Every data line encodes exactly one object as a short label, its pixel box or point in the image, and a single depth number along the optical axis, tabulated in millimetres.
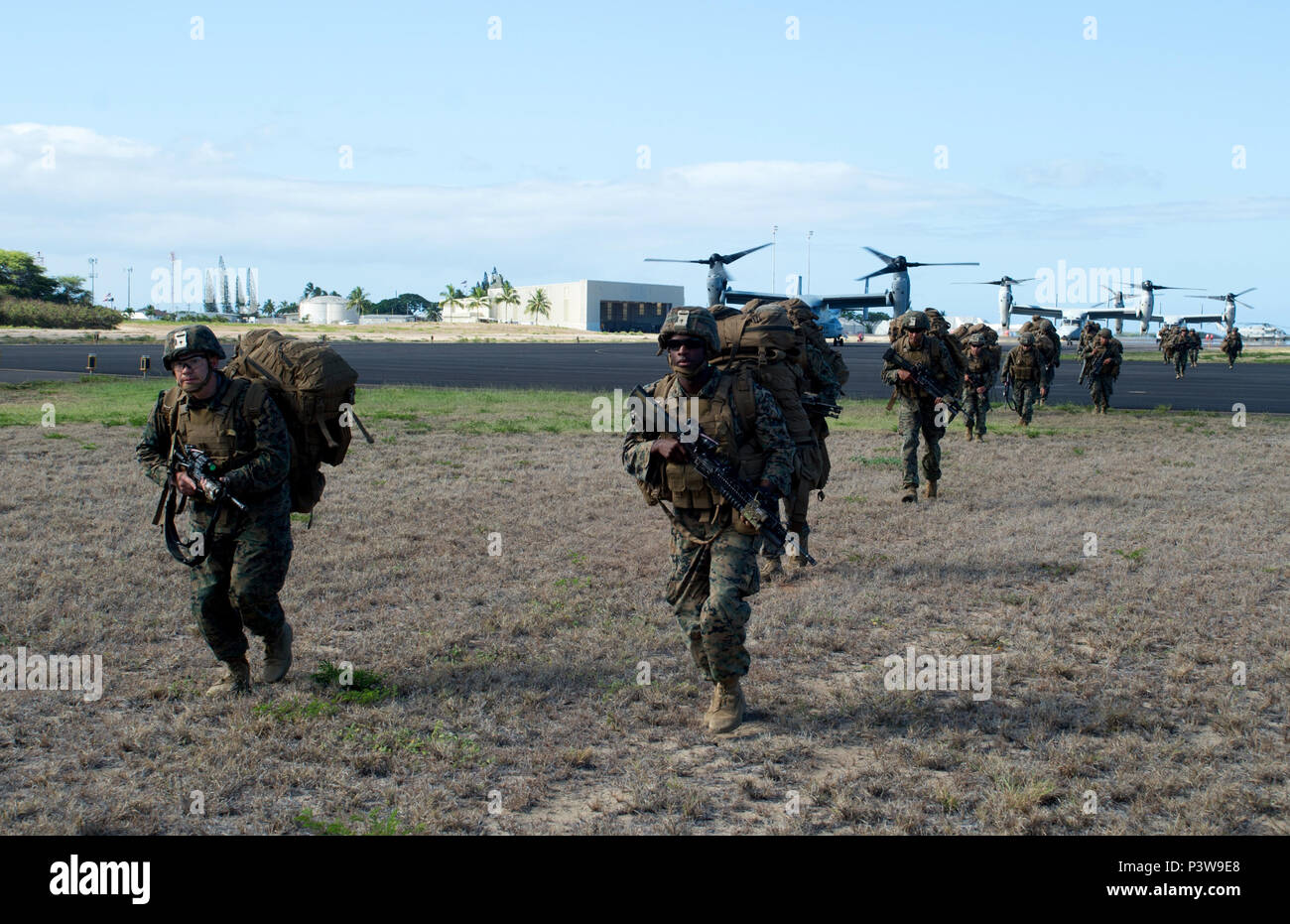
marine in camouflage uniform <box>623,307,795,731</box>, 5414
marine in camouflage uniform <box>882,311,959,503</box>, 12109
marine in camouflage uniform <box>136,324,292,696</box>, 5531
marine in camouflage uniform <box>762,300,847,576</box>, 8984
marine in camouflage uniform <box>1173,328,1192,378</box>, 39688
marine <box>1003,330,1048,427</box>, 20484
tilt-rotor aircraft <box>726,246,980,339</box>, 61000
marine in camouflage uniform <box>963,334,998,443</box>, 17859
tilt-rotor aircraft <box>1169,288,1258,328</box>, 97888
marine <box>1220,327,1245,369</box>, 49506
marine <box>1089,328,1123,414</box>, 22828
